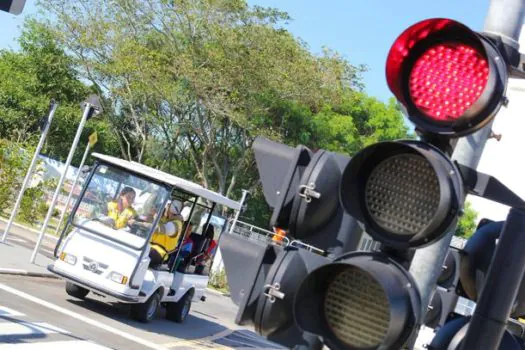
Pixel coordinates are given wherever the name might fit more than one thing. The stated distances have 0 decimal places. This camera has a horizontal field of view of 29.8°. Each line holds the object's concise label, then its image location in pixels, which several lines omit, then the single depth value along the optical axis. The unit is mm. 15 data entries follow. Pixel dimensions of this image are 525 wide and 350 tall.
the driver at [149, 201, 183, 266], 16828
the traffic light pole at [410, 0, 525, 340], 3307
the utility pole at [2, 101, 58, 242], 19312
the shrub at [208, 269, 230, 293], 30788
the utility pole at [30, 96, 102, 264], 19047
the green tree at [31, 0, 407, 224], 36500
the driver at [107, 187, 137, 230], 16469
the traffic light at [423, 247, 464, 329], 3816
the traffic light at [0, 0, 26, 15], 6273
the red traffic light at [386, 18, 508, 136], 2756
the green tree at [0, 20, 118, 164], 52969
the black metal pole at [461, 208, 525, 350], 3082
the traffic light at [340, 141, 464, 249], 2701
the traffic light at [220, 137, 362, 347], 3326
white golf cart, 15977
